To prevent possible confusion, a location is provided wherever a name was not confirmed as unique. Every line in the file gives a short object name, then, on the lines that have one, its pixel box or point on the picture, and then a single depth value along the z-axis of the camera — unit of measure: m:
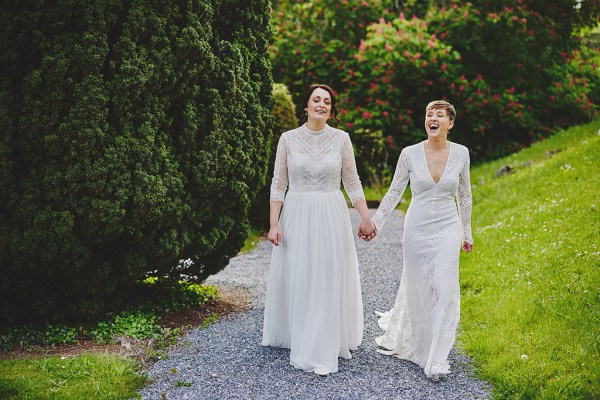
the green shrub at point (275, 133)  10.01
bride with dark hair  4.67
